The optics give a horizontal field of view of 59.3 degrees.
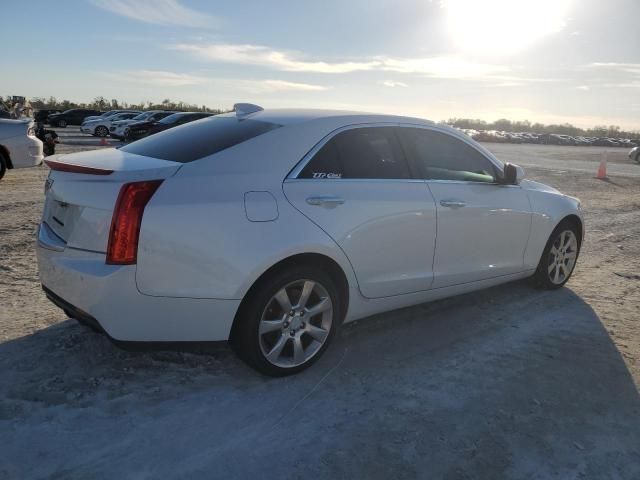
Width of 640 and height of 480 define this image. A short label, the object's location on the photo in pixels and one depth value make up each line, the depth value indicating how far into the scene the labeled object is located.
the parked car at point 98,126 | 31.70
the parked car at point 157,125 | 23.92
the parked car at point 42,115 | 43.59
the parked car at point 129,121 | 27.50
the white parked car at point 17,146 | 10.40
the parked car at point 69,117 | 42.44
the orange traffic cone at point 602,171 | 18.23
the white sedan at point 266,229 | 3.03
